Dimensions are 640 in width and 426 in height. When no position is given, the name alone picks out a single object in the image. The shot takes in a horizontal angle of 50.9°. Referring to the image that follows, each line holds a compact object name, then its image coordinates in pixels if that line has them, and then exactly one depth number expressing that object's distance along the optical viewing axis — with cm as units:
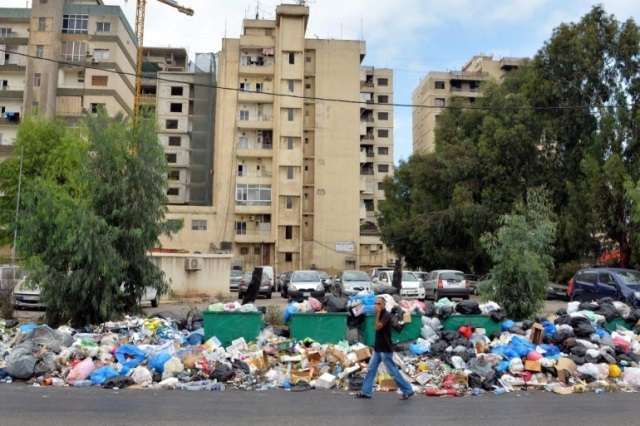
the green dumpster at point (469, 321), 1500
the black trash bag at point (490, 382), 1170
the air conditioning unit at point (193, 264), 3388
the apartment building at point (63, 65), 6159
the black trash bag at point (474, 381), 1179
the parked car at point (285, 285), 3733
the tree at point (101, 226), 1691
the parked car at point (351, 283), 2969
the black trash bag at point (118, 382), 1141
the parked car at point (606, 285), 2395
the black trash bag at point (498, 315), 1501
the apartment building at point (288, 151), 6288
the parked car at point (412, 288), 3225
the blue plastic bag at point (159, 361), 1220
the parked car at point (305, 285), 2898
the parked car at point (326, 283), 3386
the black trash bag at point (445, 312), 1514
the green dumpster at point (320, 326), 1412
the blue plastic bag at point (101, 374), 1166
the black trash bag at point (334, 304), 1469
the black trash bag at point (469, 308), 1531
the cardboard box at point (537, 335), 1410
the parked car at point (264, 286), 3722
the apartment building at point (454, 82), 8656
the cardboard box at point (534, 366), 1237
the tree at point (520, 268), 1802
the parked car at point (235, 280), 4215
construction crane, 7325
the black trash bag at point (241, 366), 1227
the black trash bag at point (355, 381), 1156
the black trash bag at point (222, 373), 1189
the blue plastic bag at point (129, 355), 1252
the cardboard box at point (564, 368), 1224
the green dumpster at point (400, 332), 1427
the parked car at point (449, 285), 3241
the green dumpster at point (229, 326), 1410
